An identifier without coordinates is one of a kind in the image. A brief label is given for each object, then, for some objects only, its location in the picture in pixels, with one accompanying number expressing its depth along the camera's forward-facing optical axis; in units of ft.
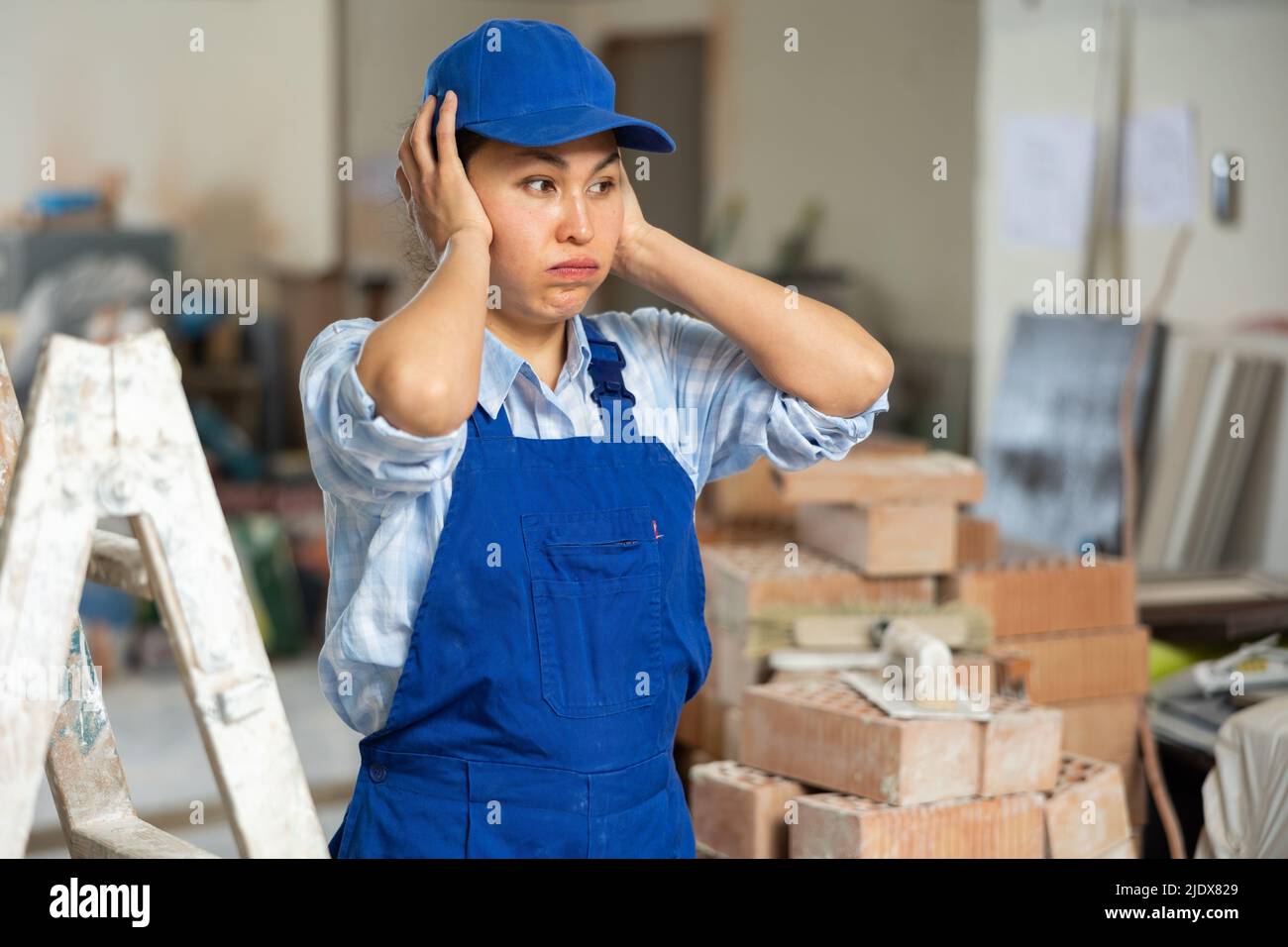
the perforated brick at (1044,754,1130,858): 7.80
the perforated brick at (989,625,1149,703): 9.77
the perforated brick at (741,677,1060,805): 7.55
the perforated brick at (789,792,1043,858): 7.39
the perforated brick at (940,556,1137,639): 9.87
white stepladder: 4.13
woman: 5.32
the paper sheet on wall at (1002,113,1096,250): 17.99
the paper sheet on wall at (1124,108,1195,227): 16.84
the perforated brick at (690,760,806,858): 7.95
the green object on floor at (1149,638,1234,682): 11.33
